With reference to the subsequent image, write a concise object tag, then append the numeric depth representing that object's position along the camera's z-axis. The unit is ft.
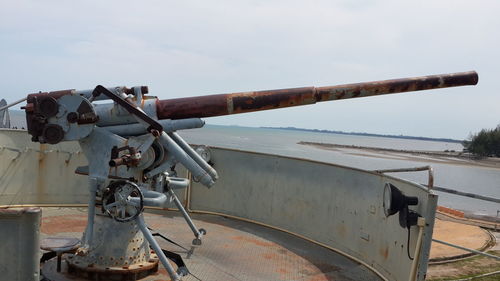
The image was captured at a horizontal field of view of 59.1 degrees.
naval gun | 17.78
